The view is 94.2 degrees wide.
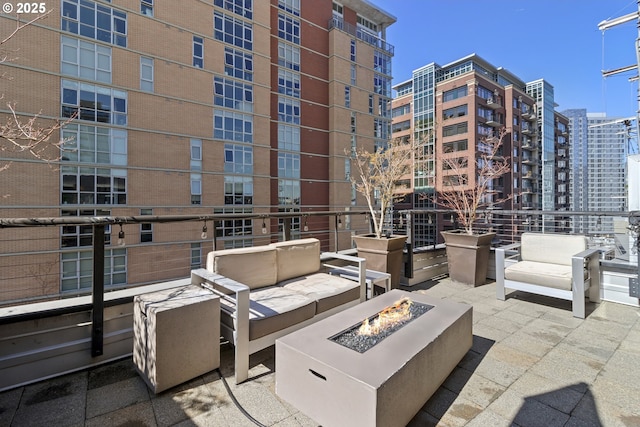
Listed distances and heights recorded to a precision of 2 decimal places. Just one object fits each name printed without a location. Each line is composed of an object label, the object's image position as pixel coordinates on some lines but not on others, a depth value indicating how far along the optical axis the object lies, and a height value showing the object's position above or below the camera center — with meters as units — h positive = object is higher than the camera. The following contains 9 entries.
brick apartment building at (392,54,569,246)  31.45 +11.32
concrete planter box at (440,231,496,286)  4.42 -0.66
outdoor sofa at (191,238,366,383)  2.11 -0.73
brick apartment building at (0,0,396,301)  14.11 +5.71
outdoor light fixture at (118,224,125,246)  2.67 -0.24
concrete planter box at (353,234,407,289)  3.90 -0.54
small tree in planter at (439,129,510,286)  4.44 -0.43
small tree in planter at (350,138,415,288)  3.95 +0.25
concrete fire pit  1.42 -0.84
